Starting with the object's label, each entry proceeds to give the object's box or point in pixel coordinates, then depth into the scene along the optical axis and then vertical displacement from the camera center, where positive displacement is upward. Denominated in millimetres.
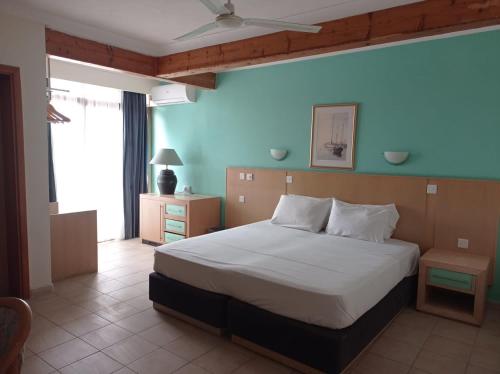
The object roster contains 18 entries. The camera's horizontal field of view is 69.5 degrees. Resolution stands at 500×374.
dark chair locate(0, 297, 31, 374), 1273 -688
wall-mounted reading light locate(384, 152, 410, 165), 3738 -31
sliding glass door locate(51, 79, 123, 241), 5047 -91
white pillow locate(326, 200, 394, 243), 3600 -703
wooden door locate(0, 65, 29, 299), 3215 -443
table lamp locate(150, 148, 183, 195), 5375 -352
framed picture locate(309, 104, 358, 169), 4125 +196
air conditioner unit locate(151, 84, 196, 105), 5465 +850
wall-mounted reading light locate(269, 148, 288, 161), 4641 -23
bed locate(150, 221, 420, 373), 2271 -988
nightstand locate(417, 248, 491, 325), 3004 -1079
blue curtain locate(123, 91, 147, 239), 5777 -131
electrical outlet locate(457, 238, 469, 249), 3463 -841
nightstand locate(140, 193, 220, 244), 5004 -963
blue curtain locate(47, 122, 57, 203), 4816 -386
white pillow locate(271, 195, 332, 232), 4012 -695
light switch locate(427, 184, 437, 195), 3592 -339
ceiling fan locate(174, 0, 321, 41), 2266 +839
